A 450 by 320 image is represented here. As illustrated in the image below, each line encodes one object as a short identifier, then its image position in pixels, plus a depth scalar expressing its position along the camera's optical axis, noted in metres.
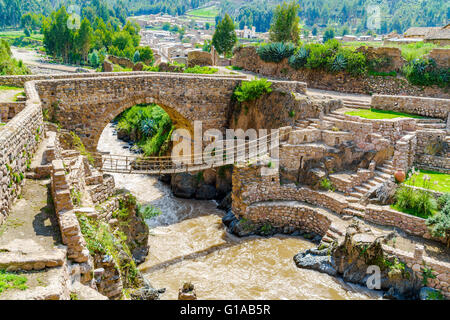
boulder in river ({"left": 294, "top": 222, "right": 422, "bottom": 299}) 12.38
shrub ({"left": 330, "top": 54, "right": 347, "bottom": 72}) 22.28
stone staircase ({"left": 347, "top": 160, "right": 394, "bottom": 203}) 15.70
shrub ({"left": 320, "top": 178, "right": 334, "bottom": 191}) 16.44
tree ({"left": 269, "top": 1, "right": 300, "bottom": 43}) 30.39
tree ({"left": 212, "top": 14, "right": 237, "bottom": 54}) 40.41
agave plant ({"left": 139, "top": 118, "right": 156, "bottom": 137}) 26.73
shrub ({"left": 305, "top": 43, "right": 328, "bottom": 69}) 22.97
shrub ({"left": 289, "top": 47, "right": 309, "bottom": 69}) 24.00
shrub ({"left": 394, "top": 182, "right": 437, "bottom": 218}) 13.87
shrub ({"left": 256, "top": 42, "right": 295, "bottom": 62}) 25.21
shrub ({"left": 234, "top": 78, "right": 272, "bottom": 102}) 19.34
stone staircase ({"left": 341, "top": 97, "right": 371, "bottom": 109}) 19.80
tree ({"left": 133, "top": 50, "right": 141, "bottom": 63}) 55.57
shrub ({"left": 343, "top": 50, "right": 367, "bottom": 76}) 22.08
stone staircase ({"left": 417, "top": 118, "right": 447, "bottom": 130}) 17.52
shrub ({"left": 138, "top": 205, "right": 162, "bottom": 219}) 15.84
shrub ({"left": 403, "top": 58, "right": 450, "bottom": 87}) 20.02
